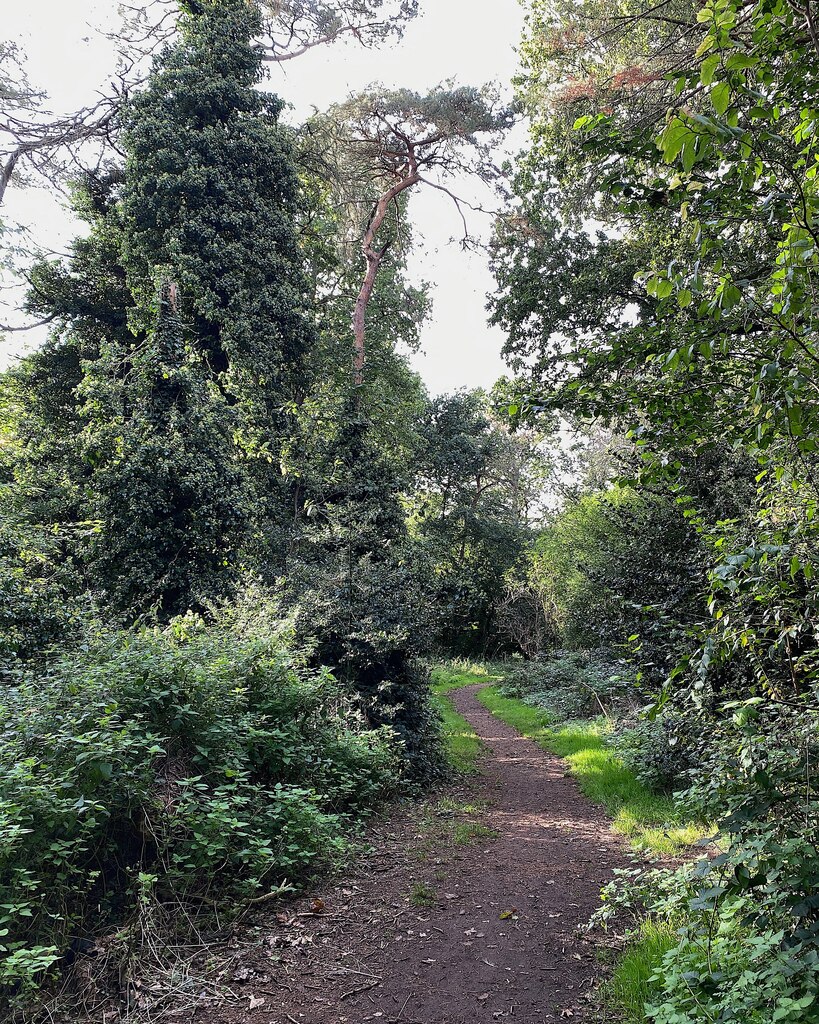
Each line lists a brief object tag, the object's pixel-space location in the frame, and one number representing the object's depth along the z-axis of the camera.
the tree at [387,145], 15.62
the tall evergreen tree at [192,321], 9.68
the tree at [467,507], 29.64
